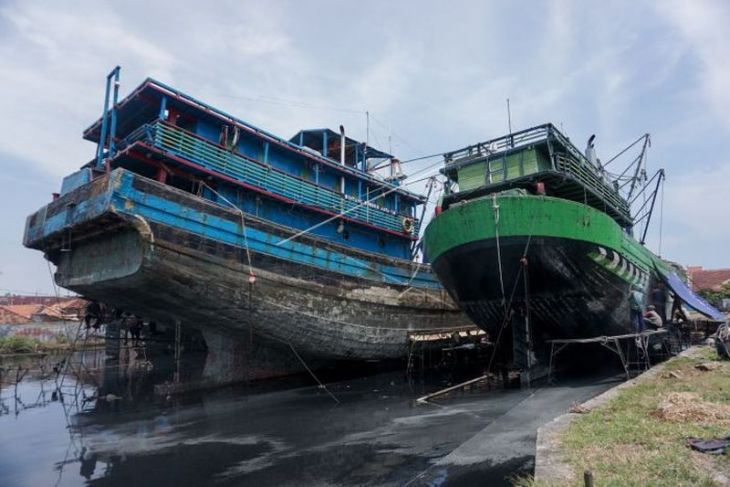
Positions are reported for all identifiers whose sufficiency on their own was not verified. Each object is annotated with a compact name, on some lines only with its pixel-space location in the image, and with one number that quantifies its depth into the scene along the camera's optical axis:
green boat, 10.45
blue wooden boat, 10.12
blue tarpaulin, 15.90
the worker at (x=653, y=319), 13.04
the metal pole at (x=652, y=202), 18.80
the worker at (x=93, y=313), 16.80
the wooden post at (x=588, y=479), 2.85
